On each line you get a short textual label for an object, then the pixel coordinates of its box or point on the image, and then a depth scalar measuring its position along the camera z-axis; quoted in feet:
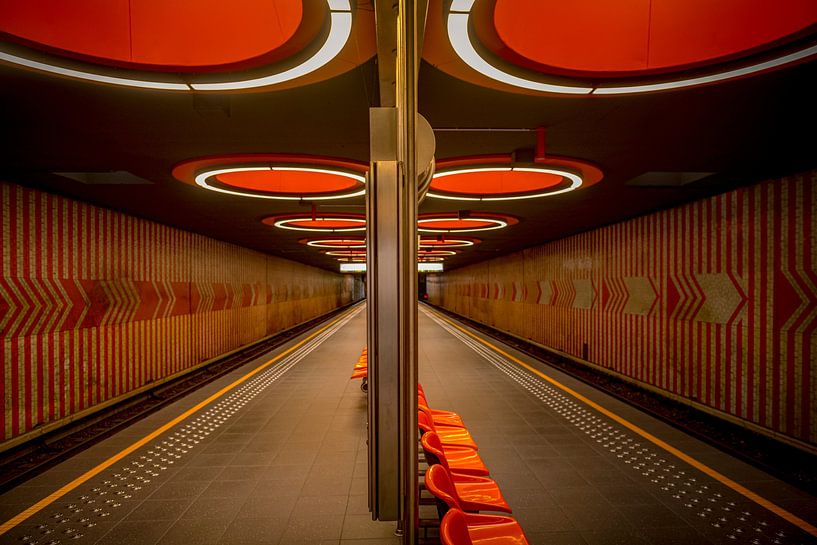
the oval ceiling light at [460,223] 27.25
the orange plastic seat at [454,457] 9.74
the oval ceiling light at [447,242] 40.96
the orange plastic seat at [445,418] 15.51
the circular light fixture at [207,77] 7.09
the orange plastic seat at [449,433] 11.88
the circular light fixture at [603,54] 6.85
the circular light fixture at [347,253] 56.72
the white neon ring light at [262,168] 15.83
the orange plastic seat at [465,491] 7.84
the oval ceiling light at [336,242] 41.29
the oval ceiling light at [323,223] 27.61
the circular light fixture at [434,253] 58.03
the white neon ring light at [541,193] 15.89
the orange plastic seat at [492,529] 8.15
